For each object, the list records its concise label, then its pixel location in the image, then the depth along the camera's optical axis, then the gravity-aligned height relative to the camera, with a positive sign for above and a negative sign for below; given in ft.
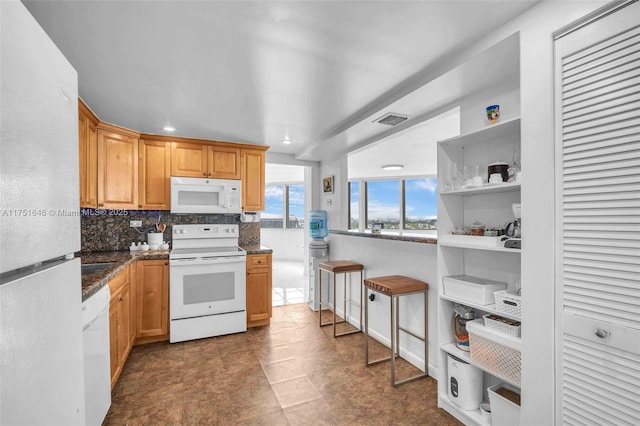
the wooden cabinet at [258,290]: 12.09 -3.12
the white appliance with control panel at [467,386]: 6.55 -3.77
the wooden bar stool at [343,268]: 11.25 -2.12
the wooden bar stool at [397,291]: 8.02 -2.14
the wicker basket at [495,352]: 5.45 -2.67
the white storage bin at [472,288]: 6.12 -1.61
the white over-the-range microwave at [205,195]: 11.63 +0.64
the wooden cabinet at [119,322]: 7.41 -2.92
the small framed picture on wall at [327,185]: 14.48 +1.30
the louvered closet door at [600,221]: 3.87 -0.14
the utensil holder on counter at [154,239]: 11.90 -1.06
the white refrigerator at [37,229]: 1.98 -0.13
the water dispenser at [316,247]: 14.19 -1.66
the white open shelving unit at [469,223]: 6.23 -0.37
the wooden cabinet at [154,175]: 11.64 +1.42
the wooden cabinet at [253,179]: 13.11 +1.41
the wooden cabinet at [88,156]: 8.73 +1.71
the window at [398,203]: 25.75 +0.73
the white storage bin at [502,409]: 5.43 -3.64
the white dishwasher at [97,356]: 4.94 -2.55
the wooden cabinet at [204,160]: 12.07 +2.09
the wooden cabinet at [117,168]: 10.36 +1.56
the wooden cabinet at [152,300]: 10.54 -3.09
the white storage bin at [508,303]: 5.42 -1.67
